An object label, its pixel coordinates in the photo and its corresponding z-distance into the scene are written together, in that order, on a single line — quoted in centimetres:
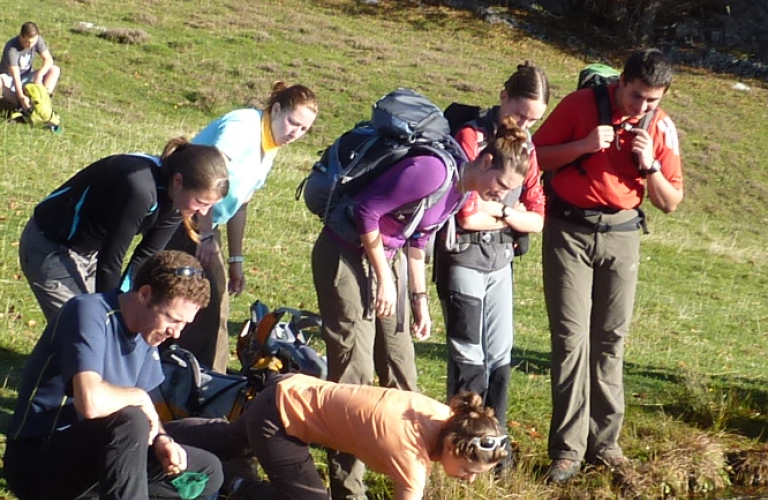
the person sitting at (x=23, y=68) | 1391
